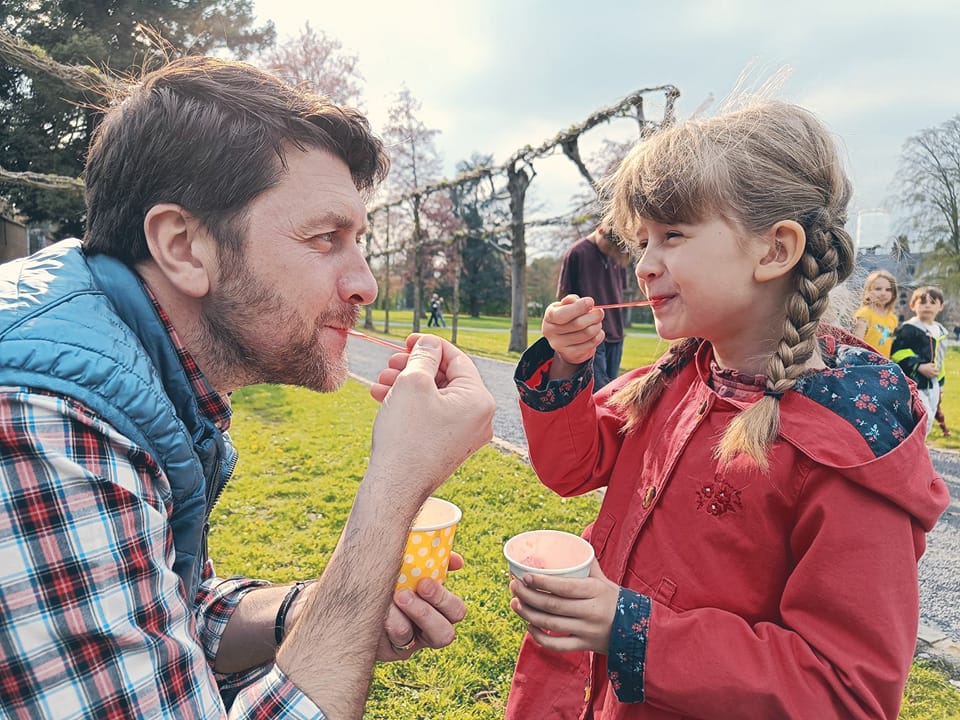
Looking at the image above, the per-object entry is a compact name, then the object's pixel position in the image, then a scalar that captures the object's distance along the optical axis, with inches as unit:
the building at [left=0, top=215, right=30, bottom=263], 578.9
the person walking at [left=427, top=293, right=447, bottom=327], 1112.2
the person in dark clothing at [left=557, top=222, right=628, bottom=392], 238.4
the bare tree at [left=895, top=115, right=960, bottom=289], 1349.7
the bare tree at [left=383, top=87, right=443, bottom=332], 972.1
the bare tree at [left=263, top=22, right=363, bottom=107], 797.2
